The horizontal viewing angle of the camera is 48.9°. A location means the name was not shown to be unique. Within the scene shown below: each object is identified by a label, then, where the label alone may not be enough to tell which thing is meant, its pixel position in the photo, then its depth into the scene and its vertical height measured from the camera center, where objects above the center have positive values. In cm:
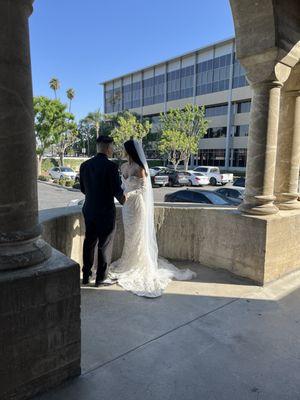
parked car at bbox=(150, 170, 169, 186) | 2841 -185
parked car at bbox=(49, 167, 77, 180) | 3366 -184
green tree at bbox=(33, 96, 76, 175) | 3416 +356
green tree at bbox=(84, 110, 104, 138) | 6769 +787
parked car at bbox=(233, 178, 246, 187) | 2012 -141
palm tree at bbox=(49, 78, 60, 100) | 5697 +1221
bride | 445 -102
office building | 4200 +907
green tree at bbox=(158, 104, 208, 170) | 3772 +317
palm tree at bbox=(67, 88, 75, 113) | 6638 +1204
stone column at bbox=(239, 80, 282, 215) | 438 +16
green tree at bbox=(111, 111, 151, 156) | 4216 +330
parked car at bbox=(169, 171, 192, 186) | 2900 -180
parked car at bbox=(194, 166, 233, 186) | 3072 -170
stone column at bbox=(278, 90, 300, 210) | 497 +3
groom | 399 -53
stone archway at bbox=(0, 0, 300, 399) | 206 -76
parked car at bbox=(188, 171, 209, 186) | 2896 -183
